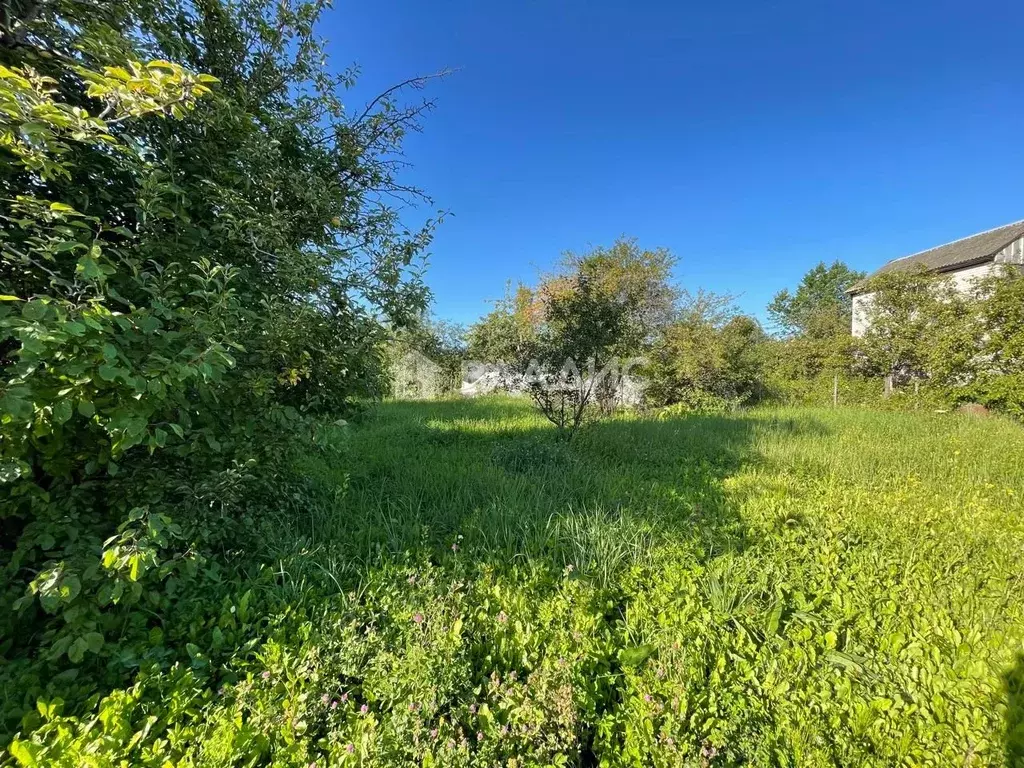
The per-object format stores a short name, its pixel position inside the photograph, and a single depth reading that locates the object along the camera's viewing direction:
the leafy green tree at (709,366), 10.85
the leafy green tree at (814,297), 27.41
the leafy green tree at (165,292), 1.25
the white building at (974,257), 11.64
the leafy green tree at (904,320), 9.91
